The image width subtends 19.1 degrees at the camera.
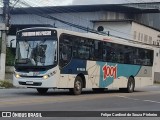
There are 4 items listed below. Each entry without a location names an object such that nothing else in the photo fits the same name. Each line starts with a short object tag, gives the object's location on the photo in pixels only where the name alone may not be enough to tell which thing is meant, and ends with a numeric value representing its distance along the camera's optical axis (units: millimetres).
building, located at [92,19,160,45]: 64688
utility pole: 29672
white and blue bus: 21891
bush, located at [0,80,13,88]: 29061
